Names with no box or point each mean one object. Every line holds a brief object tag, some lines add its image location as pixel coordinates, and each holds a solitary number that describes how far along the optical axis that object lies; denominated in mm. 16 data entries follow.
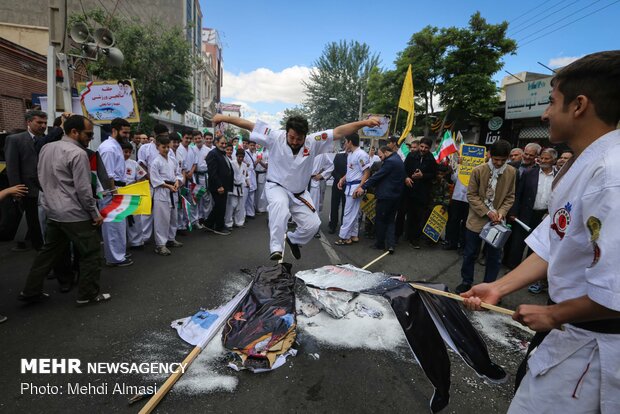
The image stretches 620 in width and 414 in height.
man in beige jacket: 4363
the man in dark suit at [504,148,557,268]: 5359
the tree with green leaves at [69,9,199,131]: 16938
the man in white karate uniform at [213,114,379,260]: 4328
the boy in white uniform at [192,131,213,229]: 7730
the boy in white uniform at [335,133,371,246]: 6926
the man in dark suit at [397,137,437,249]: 6637
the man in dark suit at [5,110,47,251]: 4629
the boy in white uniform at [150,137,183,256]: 5754
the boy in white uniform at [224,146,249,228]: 7820
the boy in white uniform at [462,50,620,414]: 1019
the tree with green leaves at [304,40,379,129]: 41312
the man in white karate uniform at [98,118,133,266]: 4891
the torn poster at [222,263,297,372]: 2740
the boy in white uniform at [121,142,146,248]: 5404
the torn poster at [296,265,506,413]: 2152
